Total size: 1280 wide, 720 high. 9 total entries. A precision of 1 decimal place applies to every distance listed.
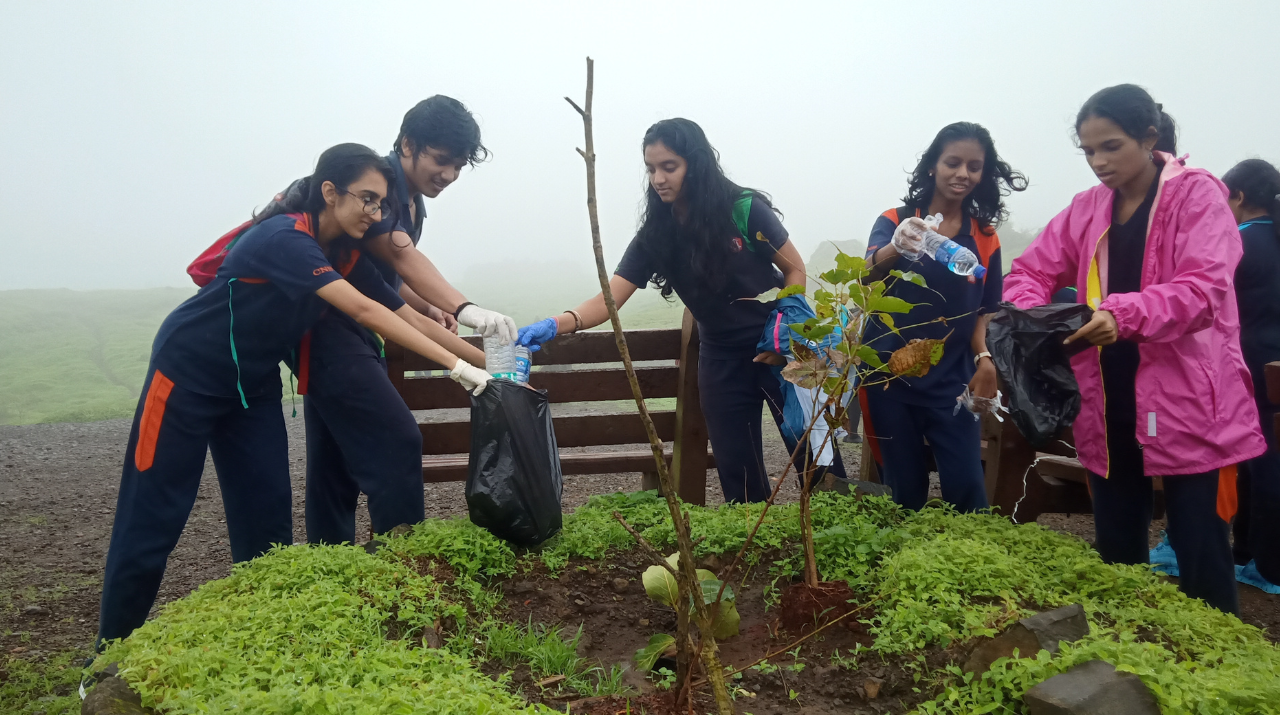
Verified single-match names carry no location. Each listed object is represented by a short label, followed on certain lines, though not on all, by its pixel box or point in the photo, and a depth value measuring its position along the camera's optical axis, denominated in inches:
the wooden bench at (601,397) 163.8
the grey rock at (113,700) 69.7
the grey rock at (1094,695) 63.9
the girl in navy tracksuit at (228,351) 107.1
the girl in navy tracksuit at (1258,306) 143.0
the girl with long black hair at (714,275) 131.9
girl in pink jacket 91.0
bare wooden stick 66.4
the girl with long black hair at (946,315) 121.3
